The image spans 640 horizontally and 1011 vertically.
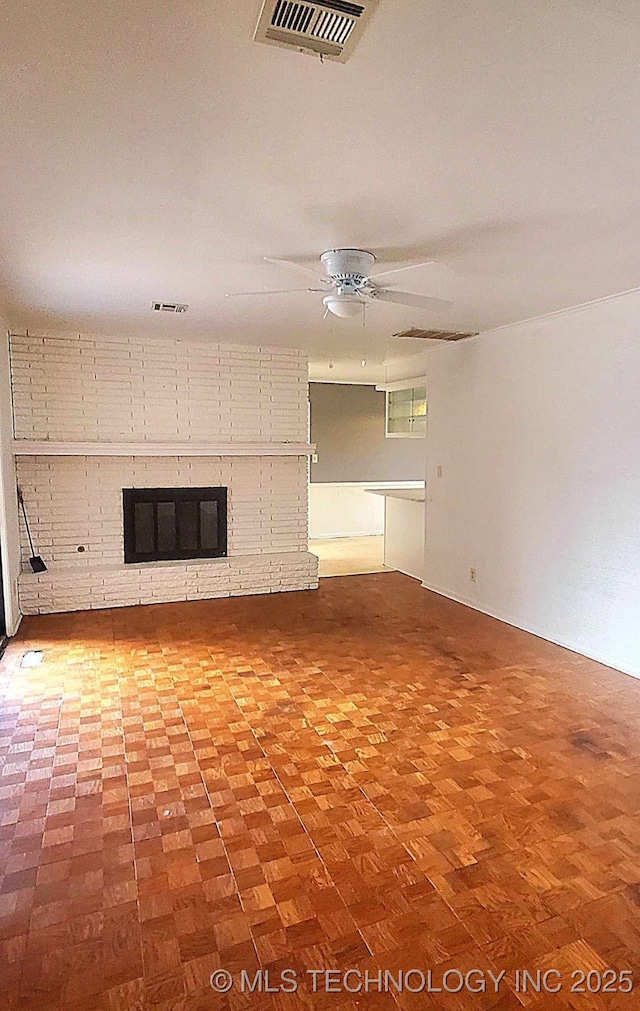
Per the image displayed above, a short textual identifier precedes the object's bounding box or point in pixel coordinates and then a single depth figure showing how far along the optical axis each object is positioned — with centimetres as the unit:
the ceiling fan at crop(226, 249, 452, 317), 284
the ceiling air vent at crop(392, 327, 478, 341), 487
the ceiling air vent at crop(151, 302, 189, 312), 405
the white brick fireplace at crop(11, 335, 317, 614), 510
